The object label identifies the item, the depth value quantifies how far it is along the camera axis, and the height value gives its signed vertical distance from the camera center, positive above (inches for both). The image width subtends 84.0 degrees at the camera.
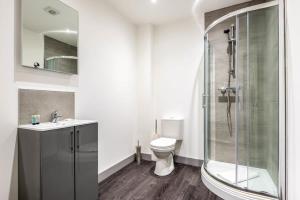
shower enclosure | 73.2 -0.7
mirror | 61.7 +26.4
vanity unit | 53.3 -21.8
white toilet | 102.0 -28.0
